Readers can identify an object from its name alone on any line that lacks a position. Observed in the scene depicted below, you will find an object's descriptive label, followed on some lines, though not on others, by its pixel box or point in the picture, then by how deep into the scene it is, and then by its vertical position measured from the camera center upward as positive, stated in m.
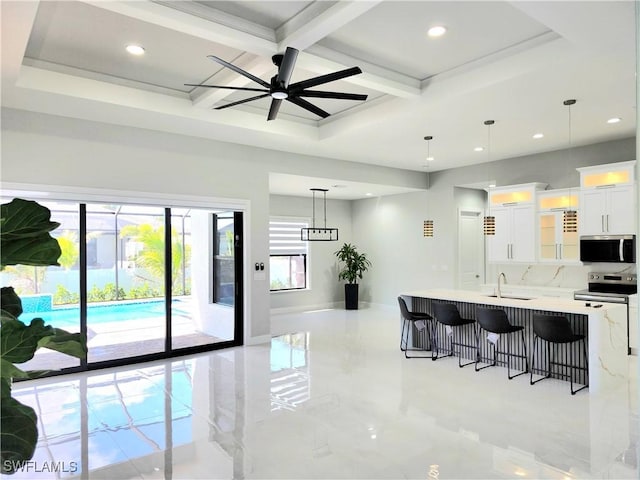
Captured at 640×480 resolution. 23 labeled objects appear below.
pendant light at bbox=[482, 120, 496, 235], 6.22 +0.31
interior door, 9.45 -0.10
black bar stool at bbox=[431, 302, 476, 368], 5.66 -0.92
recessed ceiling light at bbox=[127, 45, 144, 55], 4.20 +1.90
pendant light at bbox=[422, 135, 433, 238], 6.59 +0.30
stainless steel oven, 6.36 -0.65
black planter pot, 10.62 -1.19
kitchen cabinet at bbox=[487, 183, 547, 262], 7.68 +0.41
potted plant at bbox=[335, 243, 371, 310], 10.62 -0.57
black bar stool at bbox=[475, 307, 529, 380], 5.11 -0.90
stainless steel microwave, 6.42 -0.04
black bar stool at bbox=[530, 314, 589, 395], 4.62 -0.89
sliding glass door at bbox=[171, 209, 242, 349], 6.68 -0.51
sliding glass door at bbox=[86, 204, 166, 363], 5.73 -0.45
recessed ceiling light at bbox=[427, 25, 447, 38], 3.87 +1.90
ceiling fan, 3.47 +1.36
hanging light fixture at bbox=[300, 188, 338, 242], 10.46 +0.33
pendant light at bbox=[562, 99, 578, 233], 5.56 +0.31
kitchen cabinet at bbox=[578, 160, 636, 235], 6.34 +0.68
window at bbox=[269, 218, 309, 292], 10.22 -0.20
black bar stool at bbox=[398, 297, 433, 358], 6.09 -1.16
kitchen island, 4.67 -0.92
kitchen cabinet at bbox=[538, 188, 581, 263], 7.23 +0.28
